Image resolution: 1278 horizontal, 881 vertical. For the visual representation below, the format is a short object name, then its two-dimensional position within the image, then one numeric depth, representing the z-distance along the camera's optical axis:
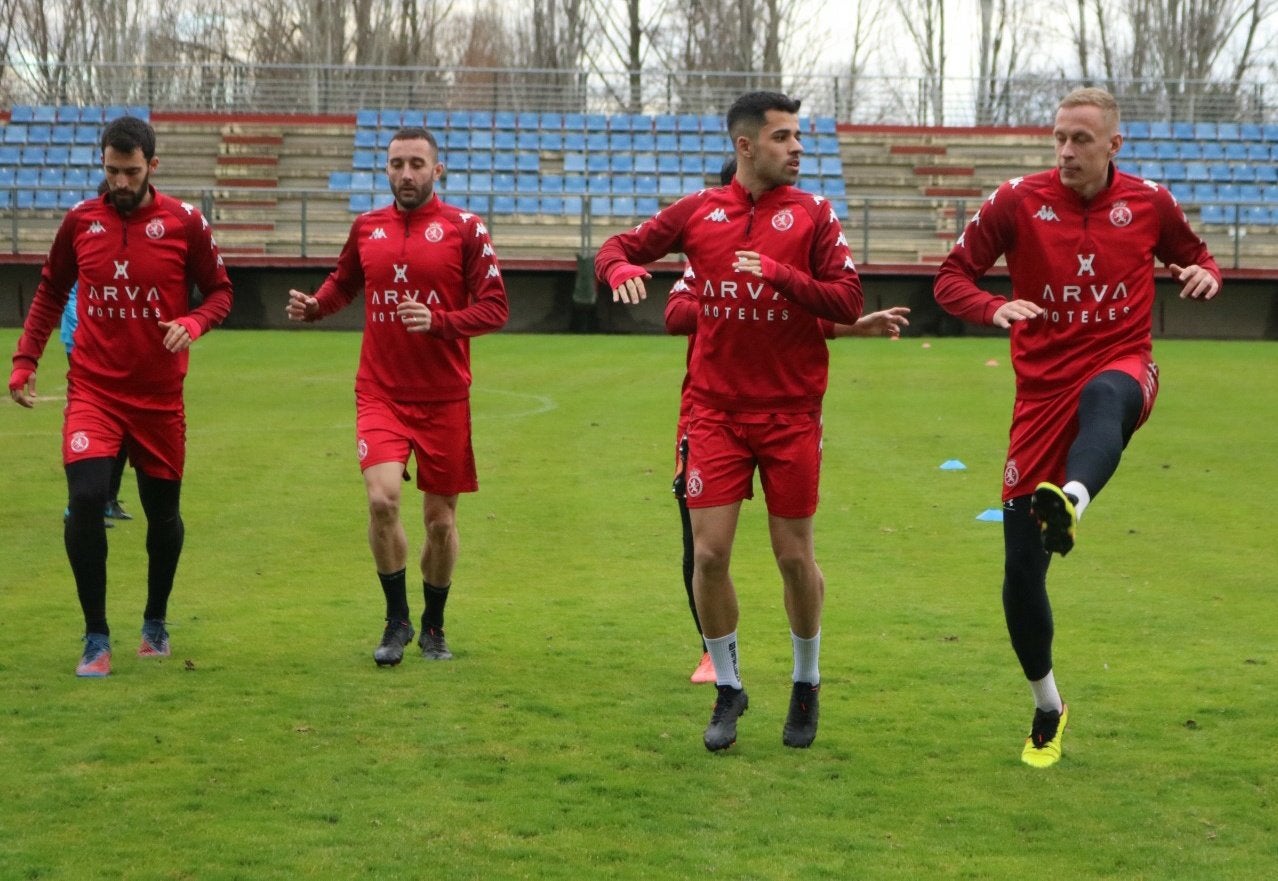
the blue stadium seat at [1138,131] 38.03
